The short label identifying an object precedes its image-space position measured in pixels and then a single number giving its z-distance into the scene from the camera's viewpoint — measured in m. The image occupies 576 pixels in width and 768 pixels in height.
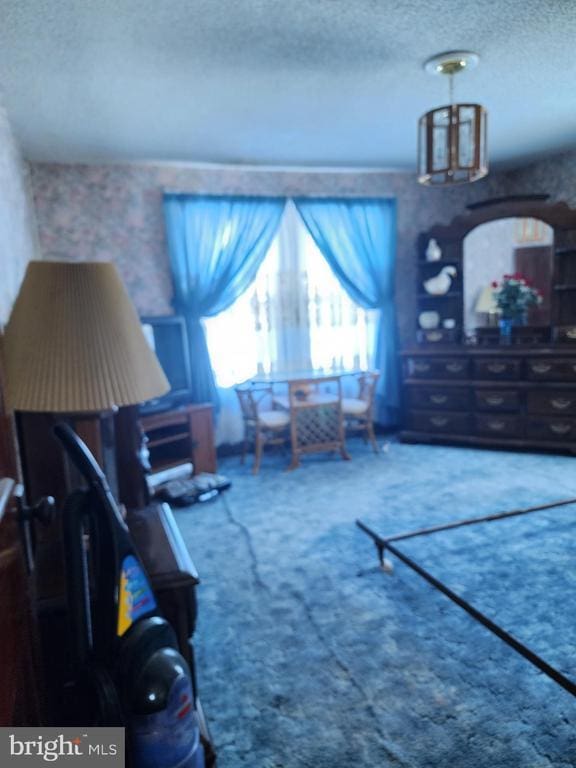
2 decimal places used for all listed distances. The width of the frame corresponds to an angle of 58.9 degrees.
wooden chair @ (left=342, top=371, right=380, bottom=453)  4.21
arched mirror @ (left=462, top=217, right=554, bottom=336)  4.45
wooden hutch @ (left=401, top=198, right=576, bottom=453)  4.06
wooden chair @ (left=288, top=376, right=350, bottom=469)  4.00
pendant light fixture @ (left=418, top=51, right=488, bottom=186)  2.25
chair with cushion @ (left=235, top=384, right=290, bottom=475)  3.98
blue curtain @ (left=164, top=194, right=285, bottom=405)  4.14
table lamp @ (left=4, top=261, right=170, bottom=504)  1.12
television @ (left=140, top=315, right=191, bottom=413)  3.73
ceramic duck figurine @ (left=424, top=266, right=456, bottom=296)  4.56
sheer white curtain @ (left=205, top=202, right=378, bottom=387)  4.45
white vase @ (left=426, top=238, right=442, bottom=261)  4.56
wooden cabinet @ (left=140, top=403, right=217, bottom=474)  3.65
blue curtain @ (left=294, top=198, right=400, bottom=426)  4.48
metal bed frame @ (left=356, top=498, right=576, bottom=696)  1.46
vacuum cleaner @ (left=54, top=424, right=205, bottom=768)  1.01
